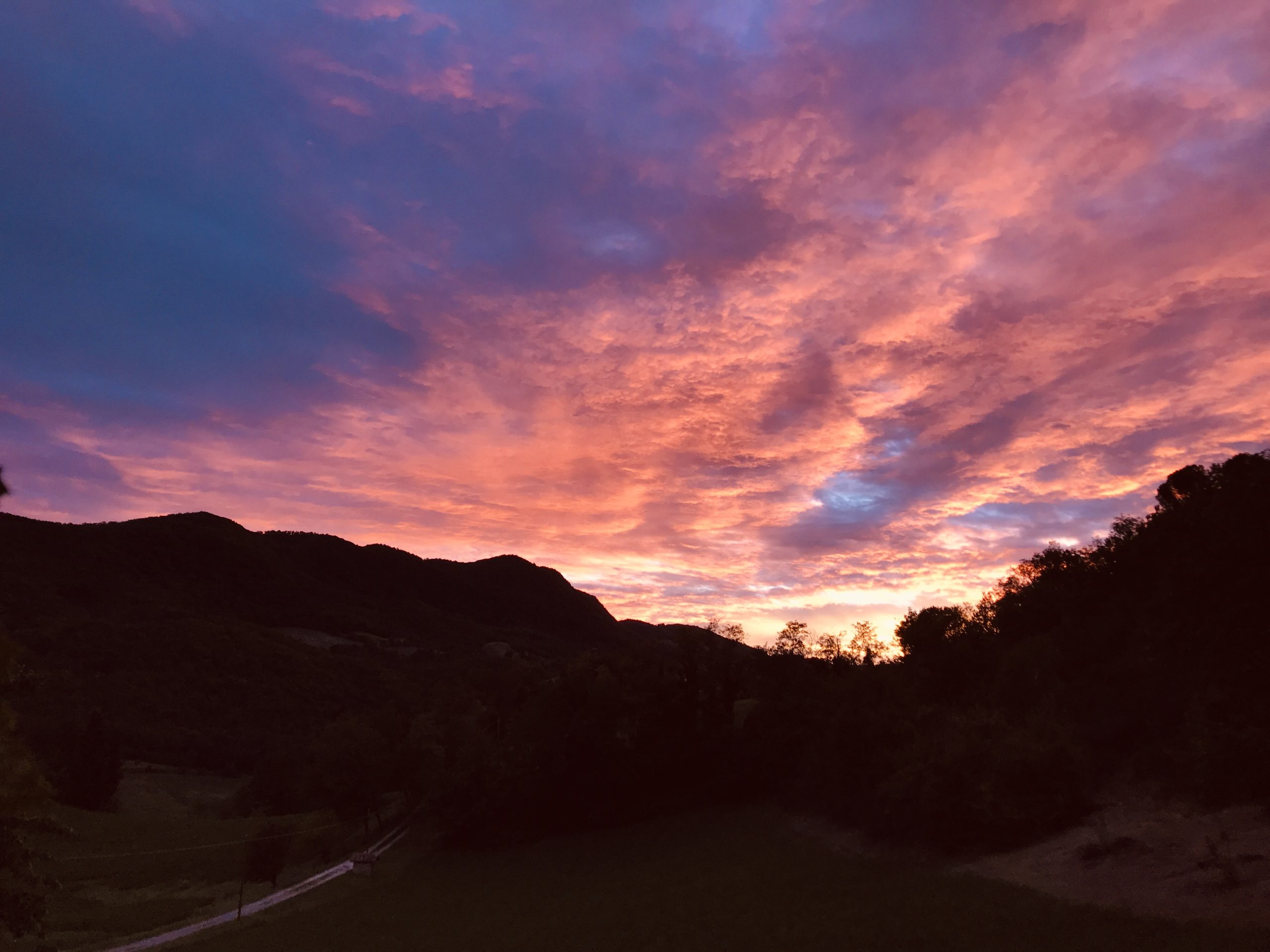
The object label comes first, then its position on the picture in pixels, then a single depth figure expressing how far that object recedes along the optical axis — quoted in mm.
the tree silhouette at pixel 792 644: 60875
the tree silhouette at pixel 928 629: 63219
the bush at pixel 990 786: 33625
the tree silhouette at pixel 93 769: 91812
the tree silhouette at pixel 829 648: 60344
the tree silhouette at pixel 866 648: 59062
